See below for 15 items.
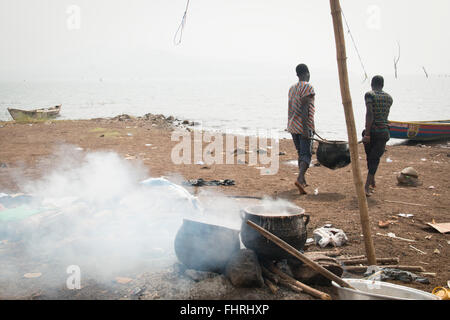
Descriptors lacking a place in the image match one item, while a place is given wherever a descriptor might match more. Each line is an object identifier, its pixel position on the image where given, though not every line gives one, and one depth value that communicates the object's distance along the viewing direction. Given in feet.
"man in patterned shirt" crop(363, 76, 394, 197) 18.57
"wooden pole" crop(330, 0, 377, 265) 10.64
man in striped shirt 19.70
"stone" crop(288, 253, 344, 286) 10.14
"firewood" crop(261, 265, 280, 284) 9.98
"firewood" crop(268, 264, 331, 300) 9.27
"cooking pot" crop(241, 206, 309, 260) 10.25
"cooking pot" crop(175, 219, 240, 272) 10.57
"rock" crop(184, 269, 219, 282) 10.15
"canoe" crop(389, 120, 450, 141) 43.83
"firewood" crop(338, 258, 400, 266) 11.58
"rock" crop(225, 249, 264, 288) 9.68
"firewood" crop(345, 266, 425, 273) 11.10
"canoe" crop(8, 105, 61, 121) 63.67
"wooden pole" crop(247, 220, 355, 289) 9.23
